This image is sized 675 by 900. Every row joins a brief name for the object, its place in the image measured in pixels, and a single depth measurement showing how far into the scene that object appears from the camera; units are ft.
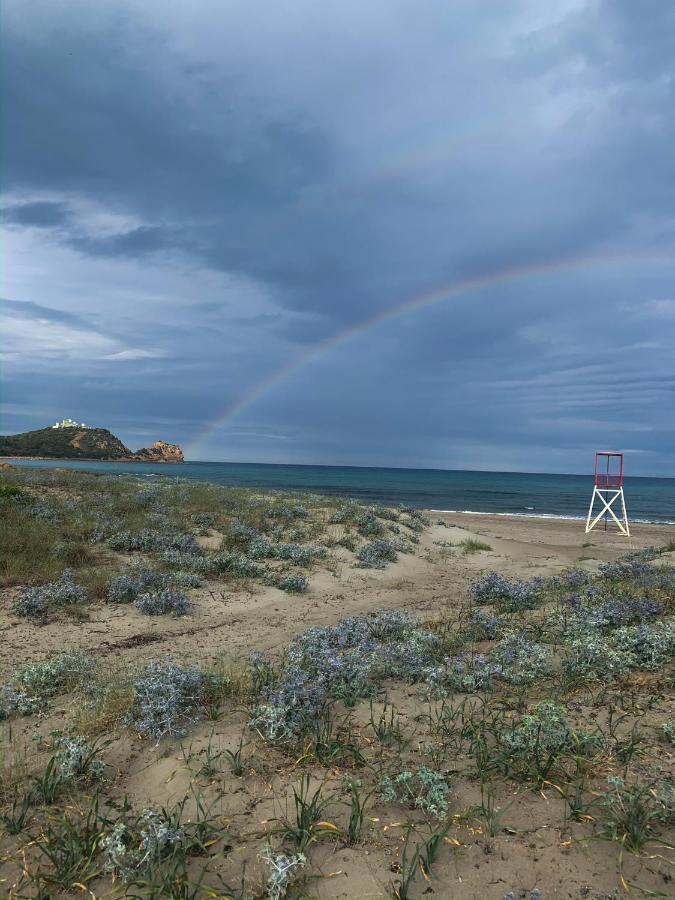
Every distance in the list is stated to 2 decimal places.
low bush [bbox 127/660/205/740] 15.92
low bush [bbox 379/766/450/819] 12.22
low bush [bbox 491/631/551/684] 19.60
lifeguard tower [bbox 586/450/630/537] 85.10
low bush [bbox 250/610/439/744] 16.10
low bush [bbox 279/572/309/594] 38.93
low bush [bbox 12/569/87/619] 28.81
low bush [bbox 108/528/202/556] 42.29
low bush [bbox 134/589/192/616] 31.24
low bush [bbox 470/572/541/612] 31.37
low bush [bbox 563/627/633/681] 19.16
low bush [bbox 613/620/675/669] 20.13
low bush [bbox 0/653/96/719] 17.90
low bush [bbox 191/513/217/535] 49.91
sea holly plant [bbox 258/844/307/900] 9.86
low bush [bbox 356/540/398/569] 48.70
